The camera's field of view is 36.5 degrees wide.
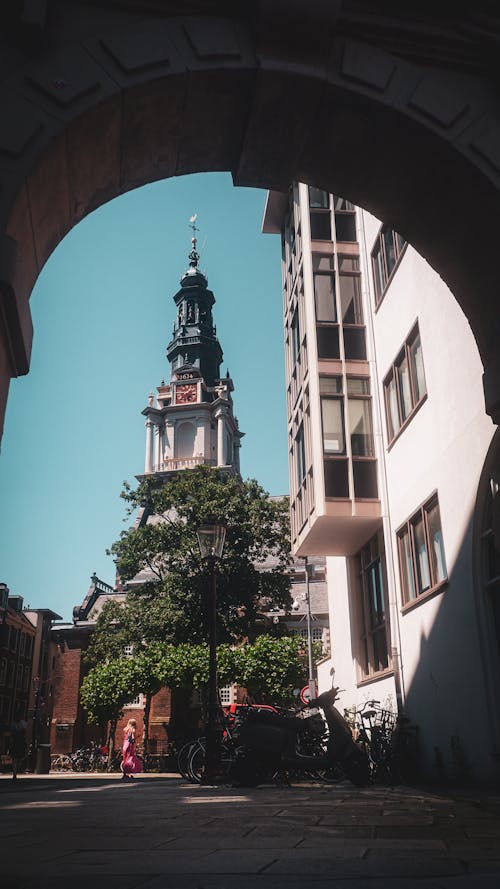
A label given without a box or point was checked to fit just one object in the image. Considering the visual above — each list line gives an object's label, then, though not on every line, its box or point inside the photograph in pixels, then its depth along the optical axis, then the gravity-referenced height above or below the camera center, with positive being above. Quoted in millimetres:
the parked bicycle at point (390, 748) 11789 +48
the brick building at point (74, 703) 47312 +3066
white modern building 10281 +4694
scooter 9438 +104
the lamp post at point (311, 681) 30662 +2833
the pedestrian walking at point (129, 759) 21903 -134
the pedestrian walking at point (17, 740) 18552 +358
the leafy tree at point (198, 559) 35812 +9121
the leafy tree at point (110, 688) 33262 +2731
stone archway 4543 +4034
